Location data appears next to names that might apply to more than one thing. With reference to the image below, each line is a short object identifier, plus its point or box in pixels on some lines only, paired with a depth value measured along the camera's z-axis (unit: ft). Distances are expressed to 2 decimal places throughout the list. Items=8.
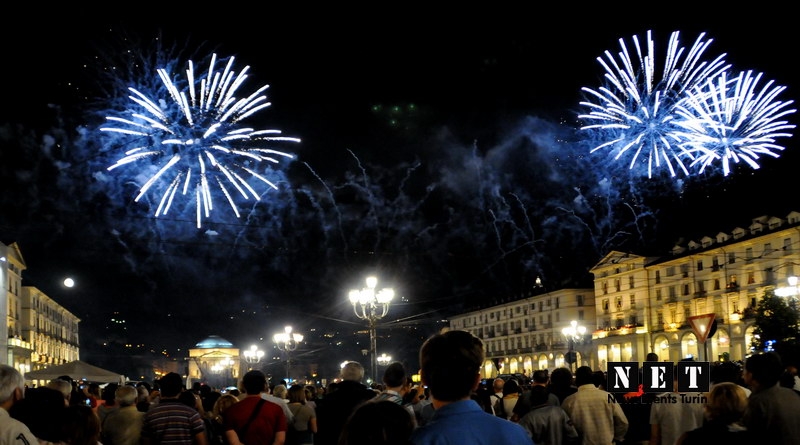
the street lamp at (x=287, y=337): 153.48
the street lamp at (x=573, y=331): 190.03
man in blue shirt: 12.84
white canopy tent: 86.63
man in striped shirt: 28.50
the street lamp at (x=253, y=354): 196.13
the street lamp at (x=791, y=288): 115.44
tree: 168.92
